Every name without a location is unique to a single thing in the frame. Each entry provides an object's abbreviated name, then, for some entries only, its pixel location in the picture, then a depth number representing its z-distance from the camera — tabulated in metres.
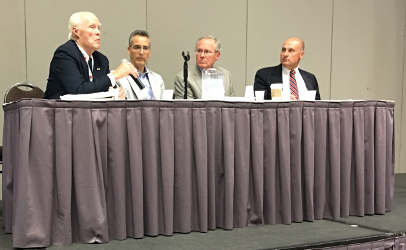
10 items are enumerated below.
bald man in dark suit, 3.47
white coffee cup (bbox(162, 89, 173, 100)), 2.57
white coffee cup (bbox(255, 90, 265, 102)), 2.59
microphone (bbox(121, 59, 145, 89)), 2.36
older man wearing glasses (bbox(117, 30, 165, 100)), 3.35
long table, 2.02
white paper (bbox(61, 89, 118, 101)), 2.10
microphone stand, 2.61
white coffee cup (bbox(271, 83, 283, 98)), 2.62
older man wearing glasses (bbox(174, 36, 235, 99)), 3.50
